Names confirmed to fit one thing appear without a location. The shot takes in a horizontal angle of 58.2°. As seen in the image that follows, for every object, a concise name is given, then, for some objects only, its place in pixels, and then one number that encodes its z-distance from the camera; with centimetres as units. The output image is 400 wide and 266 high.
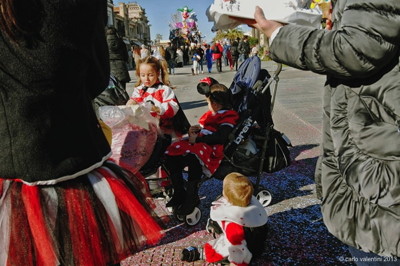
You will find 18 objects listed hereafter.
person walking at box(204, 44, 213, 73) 1961
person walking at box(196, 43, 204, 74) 1926
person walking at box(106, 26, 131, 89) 743
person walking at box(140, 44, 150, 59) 1340
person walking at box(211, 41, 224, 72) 1884
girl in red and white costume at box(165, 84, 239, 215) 301
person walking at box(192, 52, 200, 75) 1821
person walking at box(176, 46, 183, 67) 2296
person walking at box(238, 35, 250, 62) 1993
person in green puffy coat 115
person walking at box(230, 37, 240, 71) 2044
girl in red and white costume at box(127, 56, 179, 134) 339
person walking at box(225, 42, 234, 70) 2138
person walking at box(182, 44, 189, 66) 2630
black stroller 307
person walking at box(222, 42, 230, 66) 2384
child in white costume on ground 234
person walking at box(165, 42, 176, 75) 1892
